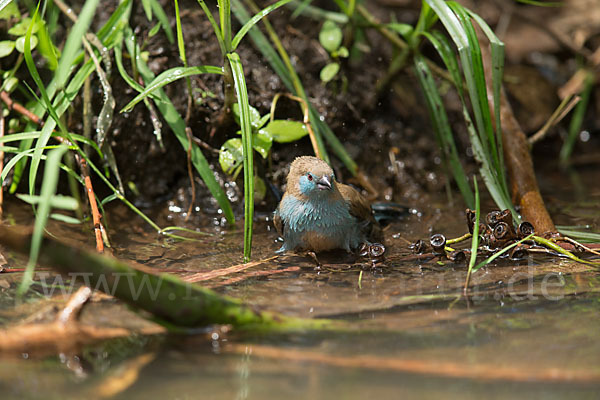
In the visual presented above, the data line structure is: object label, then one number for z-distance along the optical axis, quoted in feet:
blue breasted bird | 22.82
